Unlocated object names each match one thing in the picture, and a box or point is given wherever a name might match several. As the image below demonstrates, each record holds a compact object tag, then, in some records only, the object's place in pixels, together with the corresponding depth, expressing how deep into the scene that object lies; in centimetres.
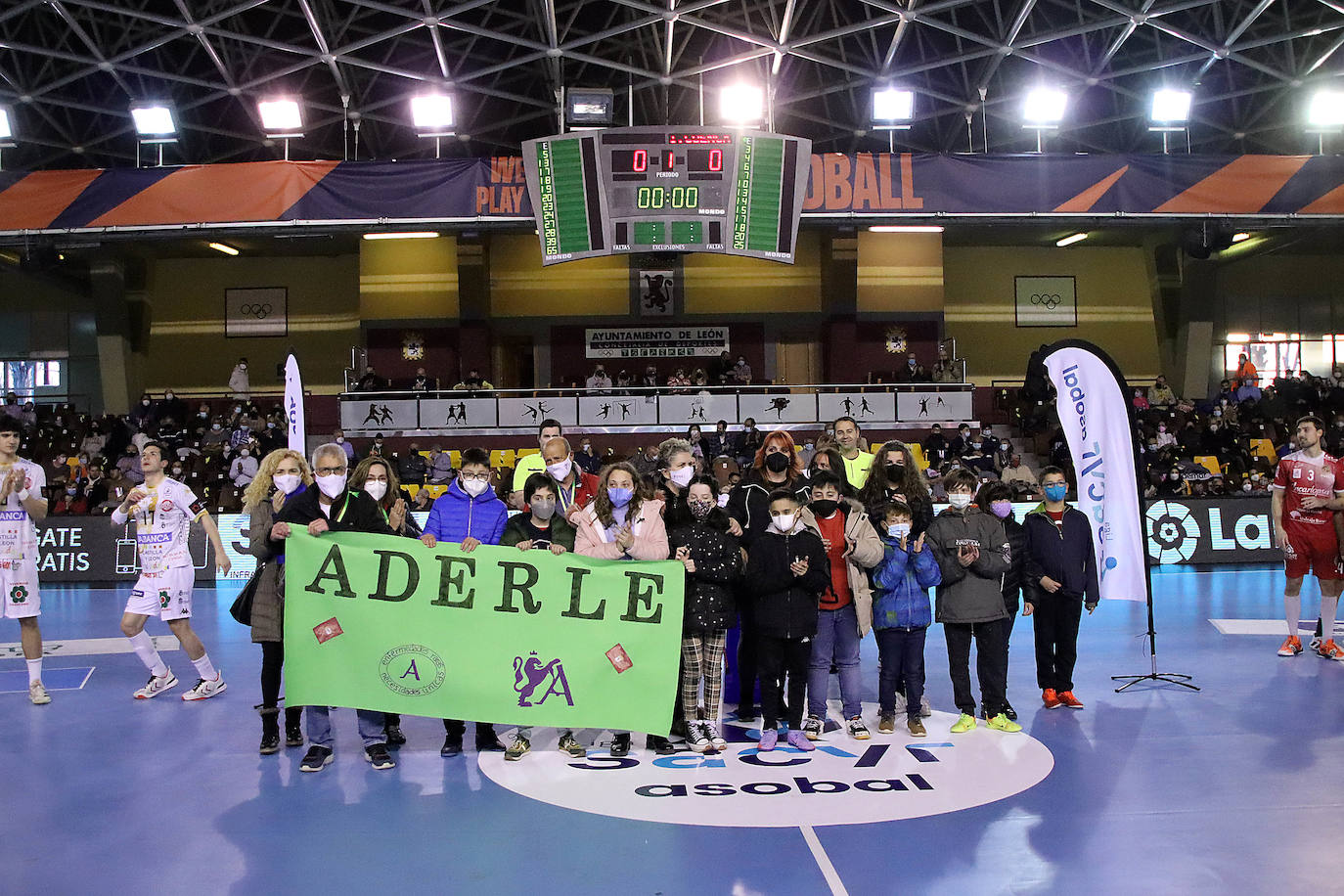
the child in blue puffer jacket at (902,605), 664
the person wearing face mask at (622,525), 636
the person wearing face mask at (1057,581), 735
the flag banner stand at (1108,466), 818
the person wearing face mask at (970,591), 674
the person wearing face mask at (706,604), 633
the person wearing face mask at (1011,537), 701
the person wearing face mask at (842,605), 657
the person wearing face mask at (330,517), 625
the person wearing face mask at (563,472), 693
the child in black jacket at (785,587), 622
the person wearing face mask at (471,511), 673
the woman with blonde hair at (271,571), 645
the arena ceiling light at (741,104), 1958
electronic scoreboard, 1677
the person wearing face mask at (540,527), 652
